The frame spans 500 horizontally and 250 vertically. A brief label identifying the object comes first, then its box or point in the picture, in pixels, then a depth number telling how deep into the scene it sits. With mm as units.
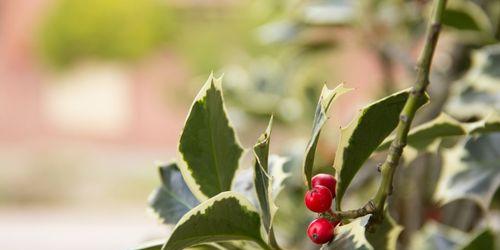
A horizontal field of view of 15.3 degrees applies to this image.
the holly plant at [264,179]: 601
